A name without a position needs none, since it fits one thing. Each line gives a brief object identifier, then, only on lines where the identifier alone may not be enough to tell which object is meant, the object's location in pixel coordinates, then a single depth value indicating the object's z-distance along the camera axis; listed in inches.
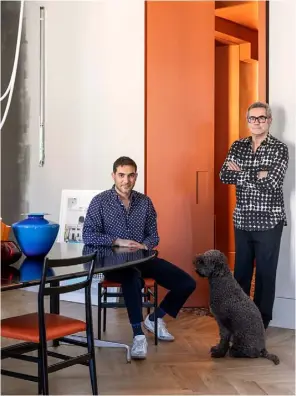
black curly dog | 136.6
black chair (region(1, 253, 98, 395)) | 101.5
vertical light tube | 219.0
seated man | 144.4
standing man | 157.4
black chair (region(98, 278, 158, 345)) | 148.7
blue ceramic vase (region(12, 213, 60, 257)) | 116.5
